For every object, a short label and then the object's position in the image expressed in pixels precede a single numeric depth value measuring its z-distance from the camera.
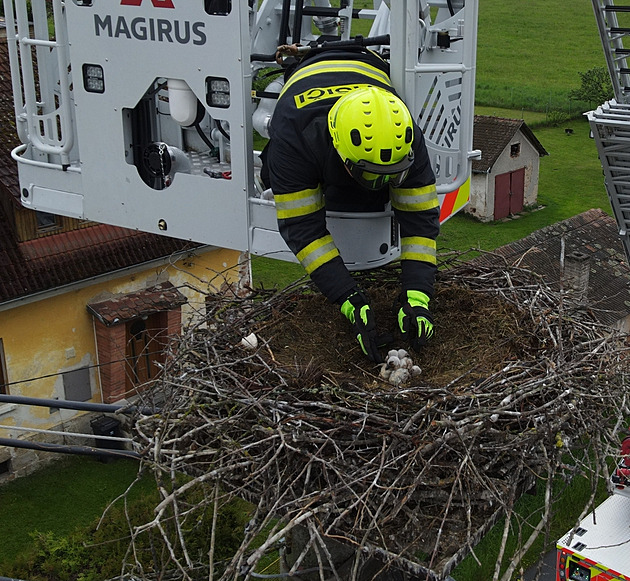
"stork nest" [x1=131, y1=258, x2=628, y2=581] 4.98
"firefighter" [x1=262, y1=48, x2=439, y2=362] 5.71
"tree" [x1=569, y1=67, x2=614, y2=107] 44.34
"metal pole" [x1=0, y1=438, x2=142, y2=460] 6.46
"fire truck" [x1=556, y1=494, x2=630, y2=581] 10.82
